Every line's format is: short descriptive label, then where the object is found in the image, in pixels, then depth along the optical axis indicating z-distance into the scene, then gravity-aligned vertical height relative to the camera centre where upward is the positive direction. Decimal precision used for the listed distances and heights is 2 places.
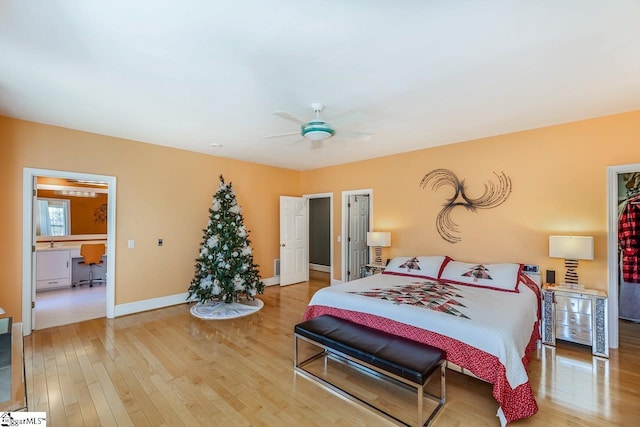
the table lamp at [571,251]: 3.31 -0.38
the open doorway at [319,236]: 8.30 -0.56
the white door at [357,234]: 6.40 -0.37
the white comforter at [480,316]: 2.22 -0.91
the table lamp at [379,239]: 5.24 -0.39
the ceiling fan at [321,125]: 2.75 +0.95
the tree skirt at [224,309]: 4.43 -1.52
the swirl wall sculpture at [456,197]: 4.23 +0.33
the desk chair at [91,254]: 6.11 -0.81
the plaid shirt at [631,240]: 4.26 -0.32
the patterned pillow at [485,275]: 3.55 -0.75
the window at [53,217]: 6.26 -0.02
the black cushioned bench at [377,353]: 2.09 -1.10
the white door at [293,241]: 6.47 -0.55
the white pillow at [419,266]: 4.24 -0.75
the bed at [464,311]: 2.17 -0.90
